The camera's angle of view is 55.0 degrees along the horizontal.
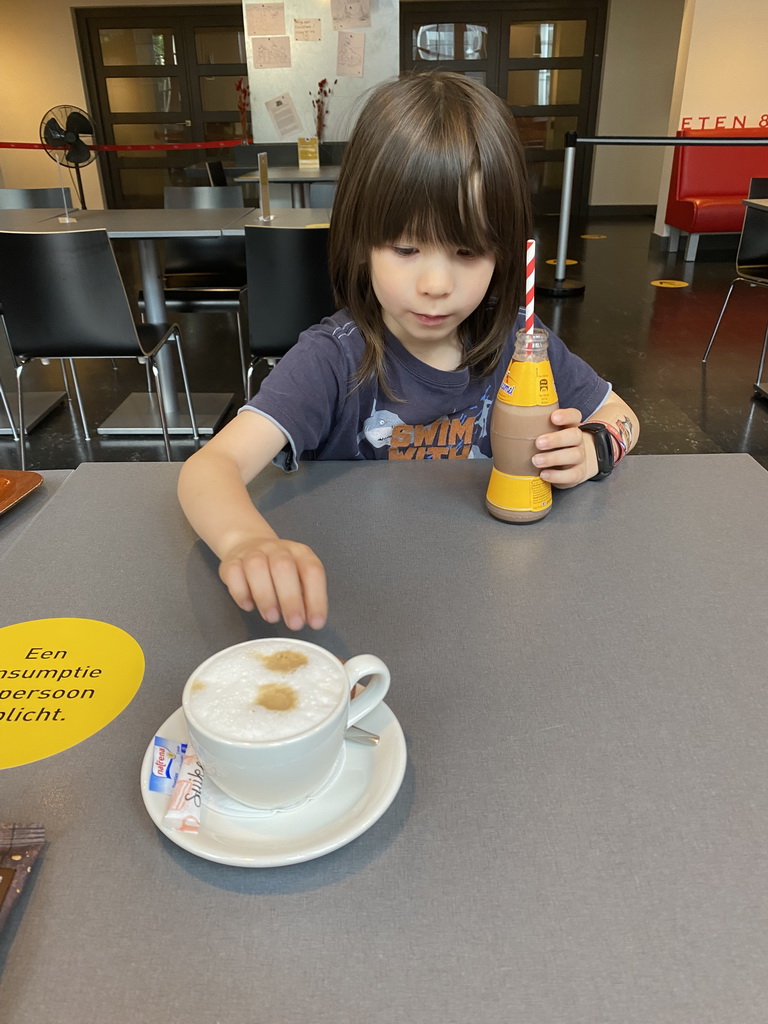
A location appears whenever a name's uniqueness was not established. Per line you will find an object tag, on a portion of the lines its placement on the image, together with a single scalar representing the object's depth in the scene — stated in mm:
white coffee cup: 409
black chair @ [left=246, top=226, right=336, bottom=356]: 2295
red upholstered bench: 5797
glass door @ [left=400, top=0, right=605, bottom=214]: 7422
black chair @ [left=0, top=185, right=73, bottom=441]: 3586
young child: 736
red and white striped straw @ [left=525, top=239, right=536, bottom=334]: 748
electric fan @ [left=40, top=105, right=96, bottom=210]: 4730
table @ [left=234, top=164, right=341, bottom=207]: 3908
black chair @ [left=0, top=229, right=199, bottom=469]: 2275
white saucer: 416
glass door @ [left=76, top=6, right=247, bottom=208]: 7426
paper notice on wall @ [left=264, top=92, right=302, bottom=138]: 5273
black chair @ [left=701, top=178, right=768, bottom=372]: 3256
